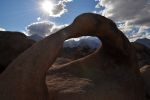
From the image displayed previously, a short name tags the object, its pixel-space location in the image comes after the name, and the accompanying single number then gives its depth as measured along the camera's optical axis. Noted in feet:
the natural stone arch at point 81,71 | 4.35
